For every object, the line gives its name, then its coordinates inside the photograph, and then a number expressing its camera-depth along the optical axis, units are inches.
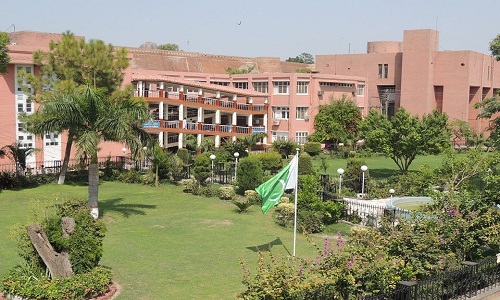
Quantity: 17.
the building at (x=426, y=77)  2164.1
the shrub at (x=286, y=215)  796.0
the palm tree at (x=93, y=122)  754.2
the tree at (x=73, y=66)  1132.5
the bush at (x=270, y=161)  1386.6
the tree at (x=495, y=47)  1043.3
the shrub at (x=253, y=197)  955.9
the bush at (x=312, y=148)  1784.0
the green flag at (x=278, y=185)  637.9
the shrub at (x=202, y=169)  1075.3
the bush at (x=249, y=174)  1019.9
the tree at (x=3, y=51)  1000.2
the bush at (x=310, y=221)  761.6
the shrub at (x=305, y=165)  1200.0
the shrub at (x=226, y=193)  994.1
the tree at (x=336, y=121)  1877.8
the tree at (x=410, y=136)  1188.5
